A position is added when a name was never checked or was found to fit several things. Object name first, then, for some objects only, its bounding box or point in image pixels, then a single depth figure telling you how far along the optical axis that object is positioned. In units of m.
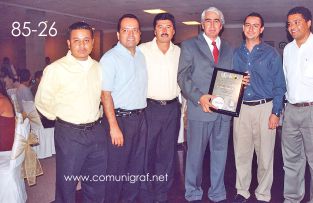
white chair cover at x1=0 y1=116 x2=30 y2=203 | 3.40
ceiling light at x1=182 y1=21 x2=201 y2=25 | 15.66
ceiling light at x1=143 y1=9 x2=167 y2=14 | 11.83
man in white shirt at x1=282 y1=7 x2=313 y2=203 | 3.37
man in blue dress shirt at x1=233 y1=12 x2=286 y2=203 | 3.51
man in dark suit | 3.43
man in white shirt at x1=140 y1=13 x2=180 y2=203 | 3.46
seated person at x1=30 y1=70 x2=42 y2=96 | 7.68
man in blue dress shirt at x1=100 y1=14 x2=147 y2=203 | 3.10
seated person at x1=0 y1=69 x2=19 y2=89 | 7.26
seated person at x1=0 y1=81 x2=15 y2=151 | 3.40
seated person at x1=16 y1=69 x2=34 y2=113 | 6.45
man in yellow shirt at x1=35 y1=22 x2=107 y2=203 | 2.81
